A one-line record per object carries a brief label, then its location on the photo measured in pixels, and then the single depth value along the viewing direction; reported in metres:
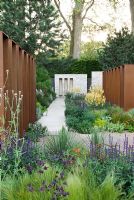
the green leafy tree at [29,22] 14.31
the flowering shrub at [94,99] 8.45
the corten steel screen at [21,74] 4.04
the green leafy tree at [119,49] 13.57
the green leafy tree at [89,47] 28.21
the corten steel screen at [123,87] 8.19
